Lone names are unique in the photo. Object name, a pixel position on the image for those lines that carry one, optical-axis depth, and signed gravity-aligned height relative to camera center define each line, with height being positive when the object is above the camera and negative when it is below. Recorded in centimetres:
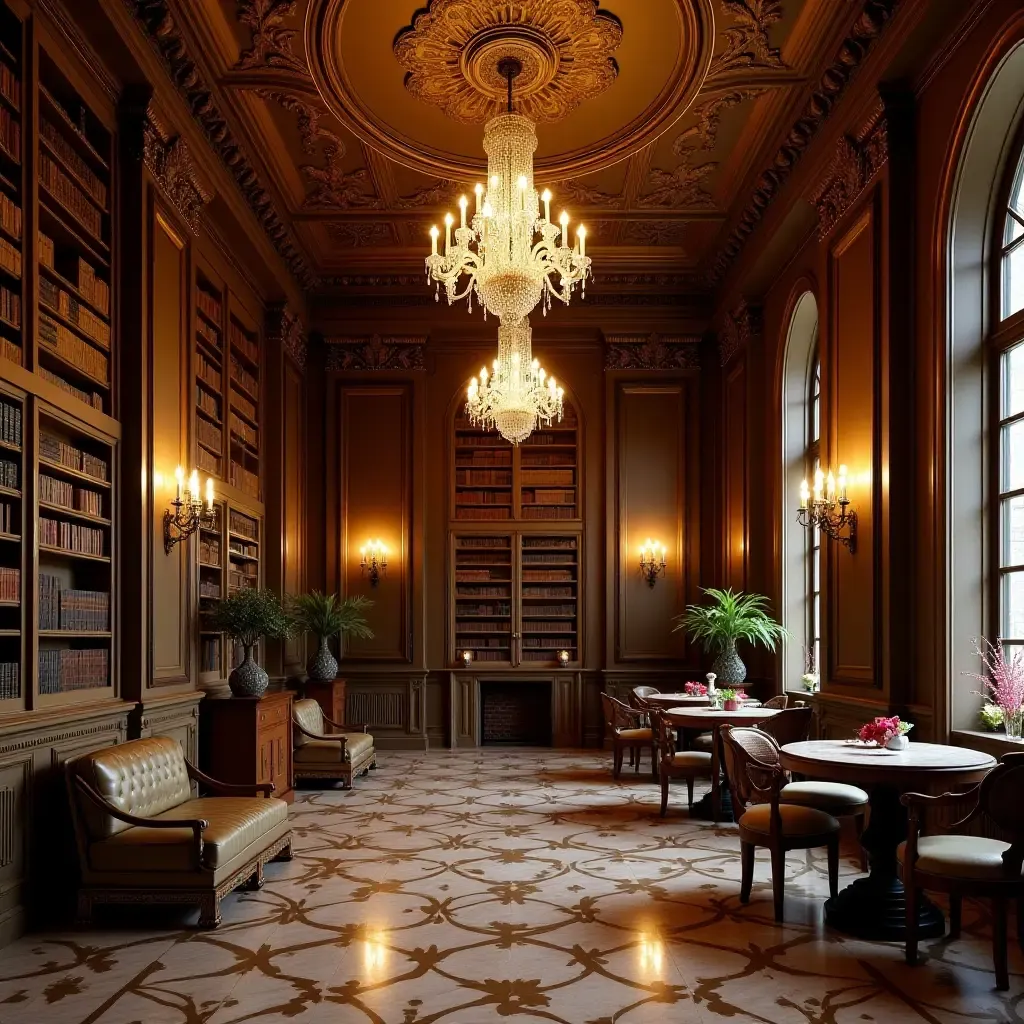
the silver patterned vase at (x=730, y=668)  1027 -106
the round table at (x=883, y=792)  491 -121
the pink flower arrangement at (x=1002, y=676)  566 -65
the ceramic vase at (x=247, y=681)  819 -94
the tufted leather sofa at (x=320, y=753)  971 -180
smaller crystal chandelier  906 +153
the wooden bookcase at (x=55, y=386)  536 +101
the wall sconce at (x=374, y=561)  1284 +2
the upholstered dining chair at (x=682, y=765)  811 -160
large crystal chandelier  704 +220
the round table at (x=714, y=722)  794 -126
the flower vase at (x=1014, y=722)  568 -89
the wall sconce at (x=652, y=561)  1286 +0
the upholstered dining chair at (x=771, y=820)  538 -137
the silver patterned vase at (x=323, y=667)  1124 -113
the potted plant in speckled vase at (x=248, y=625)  821 -50
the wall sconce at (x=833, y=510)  778 +39
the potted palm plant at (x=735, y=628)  1014 -66
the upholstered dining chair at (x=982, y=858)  436 -131
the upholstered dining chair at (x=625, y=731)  995 -165
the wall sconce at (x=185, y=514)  739 +36
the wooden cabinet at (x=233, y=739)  797 -136
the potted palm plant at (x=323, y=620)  1127 -64
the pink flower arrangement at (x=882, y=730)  543 -89
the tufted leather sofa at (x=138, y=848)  528 -146
